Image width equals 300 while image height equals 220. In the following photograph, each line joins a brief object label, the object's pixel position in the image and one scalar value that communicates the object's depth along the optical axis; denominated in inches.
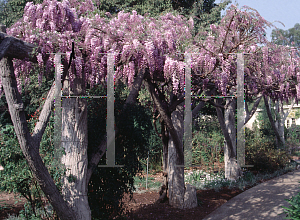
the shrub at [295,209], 136.3
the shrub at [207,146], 423.2
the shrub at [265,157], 363.6
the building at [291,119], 782.7
